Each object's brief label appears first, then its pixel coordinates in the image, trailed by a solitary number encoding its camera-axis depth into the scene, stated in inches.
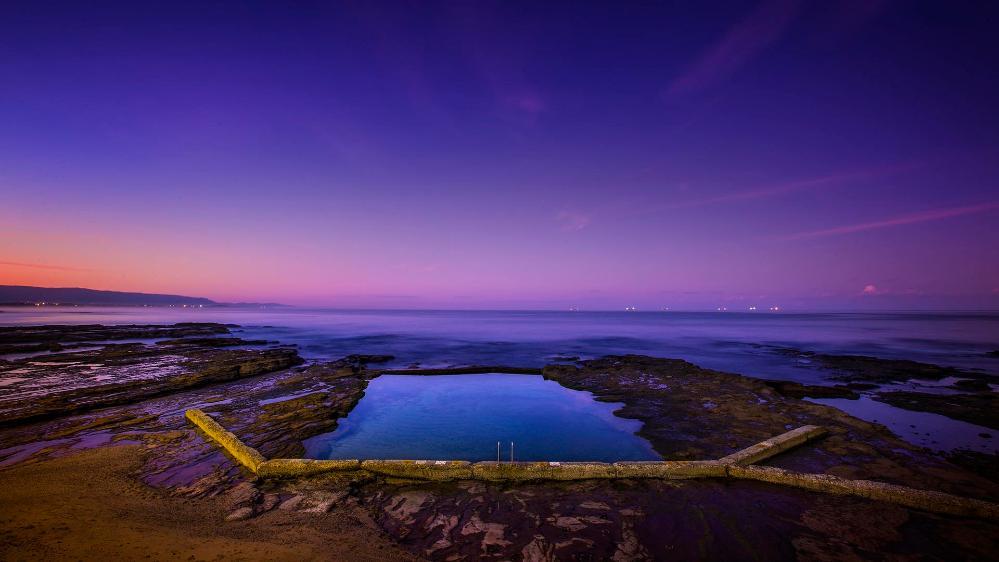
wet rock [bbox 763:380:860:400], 634.8
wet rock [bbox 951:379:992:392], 693.9
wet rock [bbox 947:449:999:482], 335.0
